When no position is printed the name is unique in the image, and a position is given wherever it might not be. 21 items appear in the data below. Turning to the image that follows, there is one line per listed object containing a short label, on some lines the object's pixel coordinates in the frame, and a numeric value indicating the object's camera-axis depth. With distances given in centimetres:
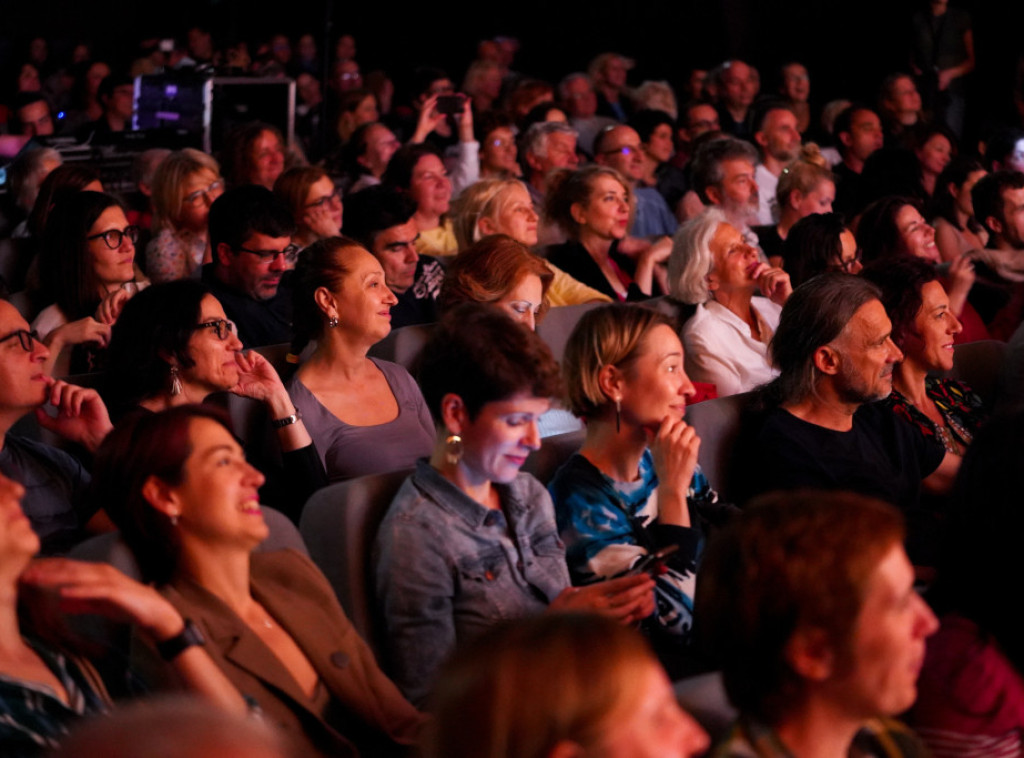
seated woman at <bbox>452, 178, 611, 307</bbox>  946
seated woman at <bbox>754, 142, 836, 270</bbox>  1059
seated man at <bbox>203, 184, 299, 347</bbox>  773
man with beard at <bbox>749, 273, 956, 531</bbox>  570
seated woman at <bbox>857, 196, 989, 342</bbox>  884
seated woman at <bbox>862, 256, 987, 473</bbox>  661
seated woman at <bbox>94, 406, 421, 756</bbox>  363
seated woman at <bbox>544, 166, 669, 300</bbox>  990
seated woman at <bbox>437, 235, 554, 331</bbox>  662
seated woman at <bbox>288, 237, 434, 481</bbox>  601
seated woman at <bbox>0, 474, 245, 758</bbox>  319
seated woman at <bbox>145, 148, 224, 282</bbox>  925
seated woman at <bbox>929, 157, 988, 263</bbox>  1113
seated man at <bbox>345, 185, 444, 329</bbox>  845
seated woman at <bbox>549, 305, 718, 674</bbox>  476
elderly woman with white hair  754
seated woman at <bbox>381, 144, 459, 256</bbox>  1082
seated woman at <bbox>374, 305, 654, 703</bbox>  411
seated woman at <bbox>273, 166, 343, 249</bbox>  945
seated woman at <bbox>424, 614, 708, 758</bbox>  236
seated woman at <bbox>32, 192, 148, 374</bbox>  745
